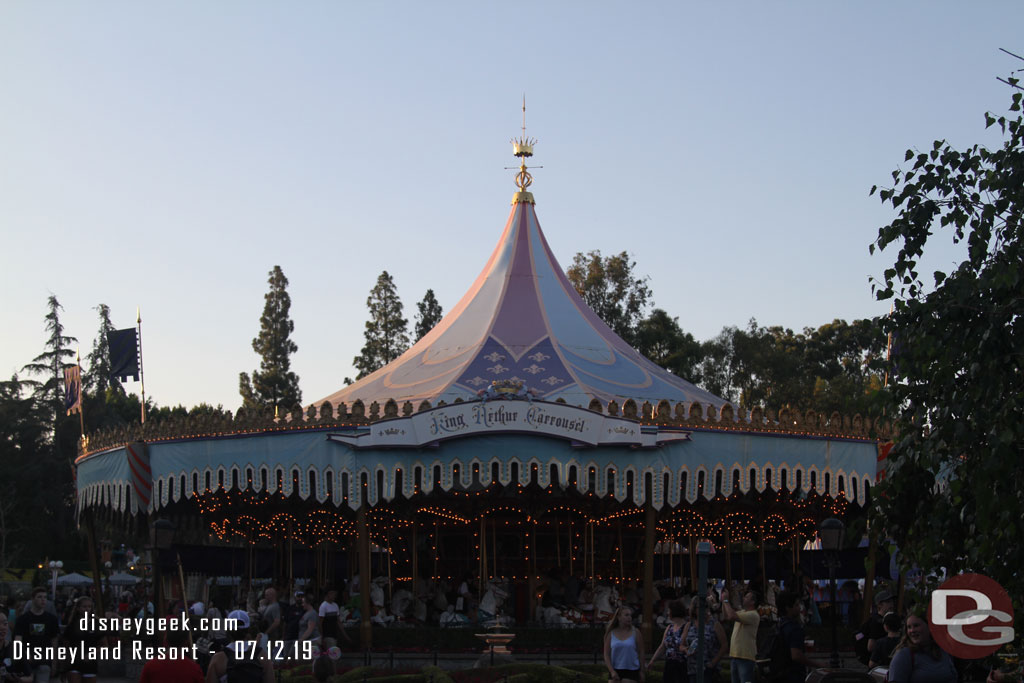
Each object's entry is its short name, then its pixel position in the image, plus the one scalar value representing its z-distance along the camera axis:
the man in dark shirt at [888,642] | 12.49
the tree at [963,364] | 10.00
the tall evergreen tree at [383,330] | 66.44
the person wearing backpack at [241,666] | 11.28
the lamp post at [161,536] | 21.89
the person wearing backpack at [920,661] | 9.95
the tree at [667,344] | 56.41
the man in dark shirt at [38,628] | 14.25
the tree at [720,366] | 64.88
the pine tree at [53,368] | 65.06
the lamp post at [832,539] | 21.47
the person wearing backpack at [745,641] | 13.34
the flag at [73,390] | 30.77
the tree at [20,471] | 60.28
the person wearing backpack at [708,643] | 13.30
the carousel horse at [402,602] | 26.64
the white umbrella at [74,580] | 48.98
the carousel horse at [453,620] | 25.30
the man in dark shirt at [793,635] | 12.29
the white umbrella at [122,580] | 51.47
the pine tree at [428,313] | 66.25
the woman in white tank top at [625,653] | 12.92
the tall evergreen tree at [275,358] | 65.31
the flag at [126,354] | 30.41
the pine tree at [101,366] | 70.50
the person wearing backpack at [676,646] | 13.40
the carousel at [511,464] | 23.92
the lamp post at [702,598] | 12.63
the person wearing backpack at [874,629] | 14.48
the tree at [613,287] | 57.31
